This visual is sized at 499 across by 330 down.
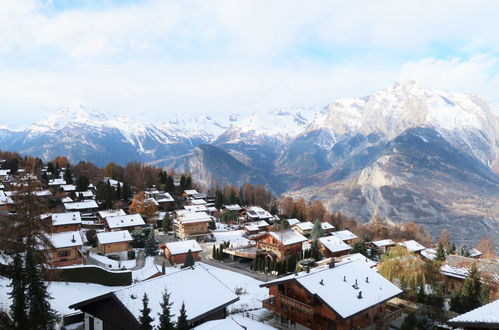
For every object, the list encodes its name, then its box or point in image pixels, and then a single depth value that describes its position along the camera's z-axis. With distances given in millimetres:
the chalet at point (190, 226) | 70125
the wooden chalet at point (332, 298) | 27422
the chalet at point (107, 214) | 66900
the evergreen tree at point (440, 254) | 58031
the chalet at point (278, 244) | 59812
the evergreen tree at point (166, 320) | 17547
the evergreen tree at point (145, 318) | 18969
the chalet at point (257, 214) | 91500
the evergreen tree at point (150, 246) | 55750
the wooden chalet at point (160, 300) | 23525
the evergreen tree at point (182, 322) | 18391
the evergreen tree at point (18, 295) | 21141
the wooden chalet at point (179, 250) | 53562
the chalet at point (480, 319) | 15758
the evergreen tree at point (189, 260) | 48181
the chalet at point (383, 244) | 77856
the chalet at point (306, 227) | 82081
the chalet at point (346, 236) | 75938
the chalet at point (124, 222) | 61438
